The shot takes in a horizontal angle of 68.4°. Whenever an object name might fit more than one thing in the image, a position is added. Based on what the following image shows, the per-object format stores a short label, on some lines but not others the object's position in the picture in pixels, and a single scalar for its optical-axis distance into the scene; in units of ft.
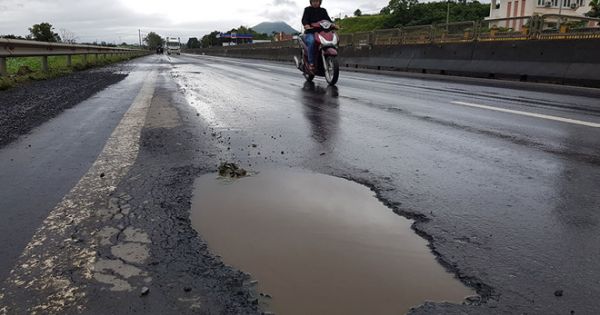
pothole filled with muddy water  5.65
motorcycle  33.17
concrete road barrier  36.58
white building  223.51
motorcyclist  33.83
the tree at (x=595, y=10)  187.62
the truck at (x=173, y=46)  237.04
